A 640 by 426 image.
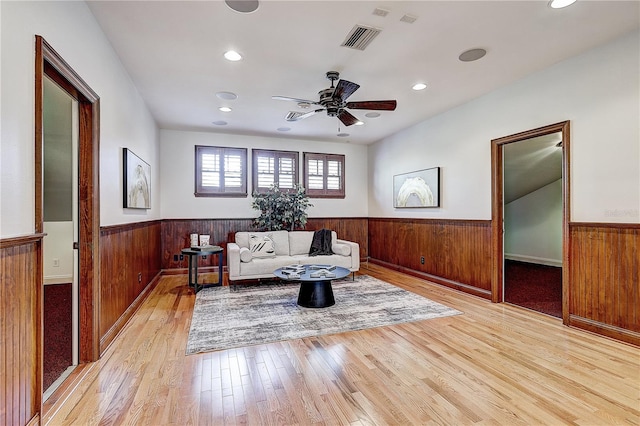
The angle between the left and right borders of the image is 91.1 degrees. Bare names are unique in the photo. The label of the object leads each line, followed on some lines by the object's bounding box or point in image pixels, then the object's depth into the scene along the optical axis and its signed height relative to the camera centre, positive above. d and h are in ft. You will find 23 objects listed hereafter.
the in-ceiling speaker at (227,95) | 13.78 +5.30
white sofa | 16.01 -2.32
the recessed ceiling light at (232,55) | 10.22 +5.27
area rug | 10.14 -3.89
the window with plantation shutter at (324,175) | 22.76 +2.87
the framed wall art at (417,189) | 17.17 +1.45
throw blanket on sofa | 18.39 -1.76
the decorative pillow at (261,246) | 17.34 -1.80
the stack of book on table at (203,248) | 16.31 -1.78
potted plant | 19.76 +0.43
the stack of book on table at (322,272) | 12.82 -2.50
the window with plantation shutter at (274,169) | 21.44 +3.12
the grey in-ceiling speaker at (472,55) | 10.24 +5.30
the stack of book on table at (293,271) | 12.79 -2.52
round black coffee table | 12.73 -3.03
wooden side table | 15.66 -1.98
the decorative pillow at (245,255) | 16.01 -2.11
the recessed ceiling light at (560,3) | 7.79 +5.26
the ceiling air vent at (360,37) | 8.95 +5.25
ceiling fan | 10.61 +4.16
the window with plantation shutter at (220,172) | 20.47 +2.82
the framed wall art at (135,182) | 11.04 +1.31
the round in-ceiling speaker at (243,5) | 7.70 +5.22
